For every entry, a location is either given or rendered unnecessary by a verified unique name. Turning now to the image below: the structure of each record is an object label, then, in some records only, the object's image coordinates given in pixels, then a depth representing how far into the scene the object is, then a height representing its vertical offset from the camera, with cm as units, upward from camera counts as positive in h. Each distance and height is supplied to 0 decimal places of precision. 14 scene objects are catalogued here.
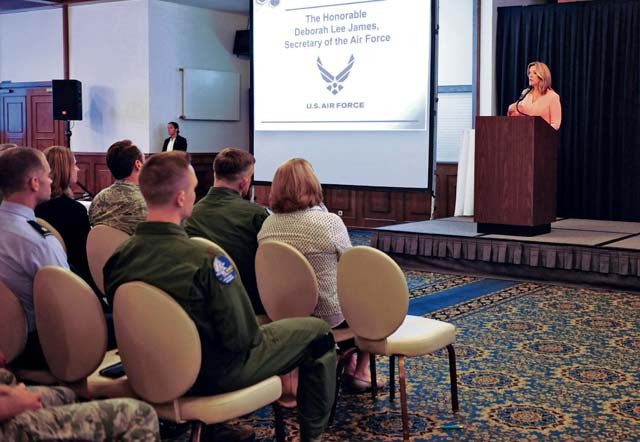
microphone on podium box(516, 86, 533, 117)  688 +36
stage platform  608 -88
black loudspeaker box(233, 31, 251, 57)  1181 +134
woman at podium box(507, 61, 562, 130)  694 +35
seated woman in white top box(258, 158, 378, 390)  316 -35
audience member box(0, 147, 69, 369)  264 -32
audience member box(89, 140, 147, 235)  358 -27
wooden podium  646 -26
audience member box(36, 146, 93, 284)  349 -32
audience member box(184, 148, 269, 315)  332 -32
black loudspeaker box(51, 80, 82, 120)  1084 +45
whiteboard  1127 +59
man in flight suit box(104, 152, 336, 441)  224 -41
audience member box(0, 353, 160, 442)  203 -71
